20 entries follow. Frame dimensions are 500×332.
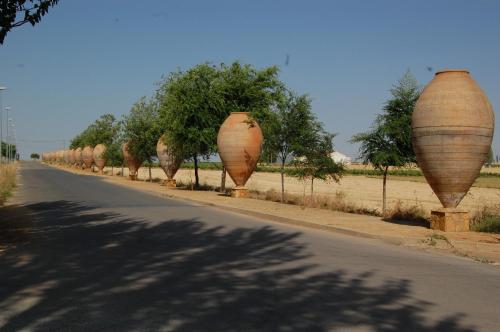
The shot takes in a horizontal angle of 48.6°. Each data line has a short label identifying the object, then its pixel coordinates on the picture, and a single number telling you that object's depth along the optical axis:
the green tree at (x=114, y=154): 54.19
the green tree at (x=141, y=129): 40.69
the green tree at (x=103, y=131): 70.94
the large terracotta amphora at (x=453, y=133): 12.58
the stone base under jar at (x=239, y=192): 23.48
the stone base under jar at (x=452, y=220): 12.54
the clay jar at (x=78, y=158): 84.06
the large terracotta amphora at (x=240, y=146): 23.94
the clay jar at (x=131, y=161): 43.91
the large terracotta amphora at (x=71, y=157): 95.68
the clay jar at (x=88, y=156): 74.50
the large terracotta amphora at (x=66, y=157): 107.44
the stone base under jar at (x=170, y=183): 34.06
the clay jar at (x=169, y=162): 34.22
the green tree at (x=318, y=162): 20.80
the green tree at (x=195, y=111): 27.17
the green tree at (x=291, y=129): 21.45
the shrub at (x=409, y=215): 15.27
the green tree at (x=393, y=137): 15.85
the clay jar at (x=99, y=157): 66.37
